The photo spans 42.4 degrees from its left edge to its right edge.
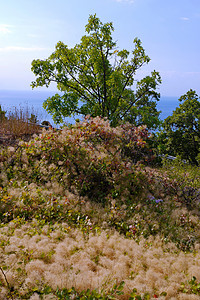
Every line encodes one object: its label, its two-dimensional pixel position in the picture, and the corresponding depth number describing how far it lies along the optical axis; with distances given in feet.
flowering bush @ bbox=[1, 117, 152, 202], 21.18
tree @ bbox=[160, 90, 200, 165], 46.24
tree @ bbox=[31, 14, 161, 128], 45.55
